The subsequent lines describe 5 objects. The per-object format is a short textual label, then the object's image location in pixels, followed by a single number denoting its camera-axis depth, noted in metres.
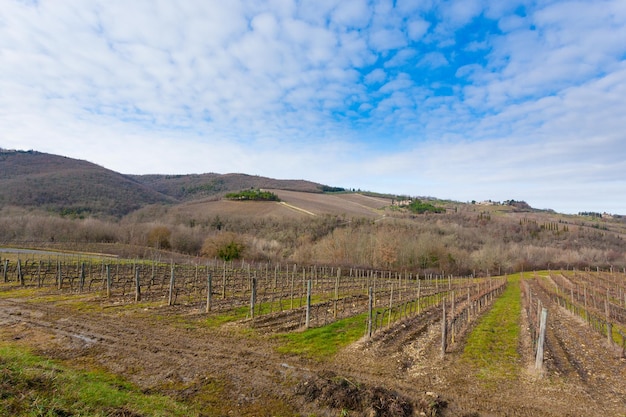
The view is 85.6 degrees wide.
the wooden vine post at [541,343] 10.19
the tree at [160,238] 66.00
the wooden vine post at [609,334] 12.58
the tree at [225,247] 55.50
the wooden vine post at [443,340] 11.45
